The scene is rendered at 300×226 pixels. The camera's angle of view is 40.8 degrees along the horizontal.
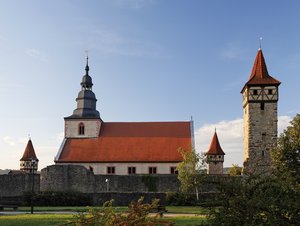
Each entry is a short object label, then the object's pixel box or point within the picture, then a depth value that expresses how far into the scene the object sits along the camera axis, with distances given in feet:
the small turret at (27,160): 168.32
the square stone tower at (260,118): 123.44
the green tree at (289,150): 89.35
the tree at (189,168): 110.52
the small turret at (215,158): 142.31
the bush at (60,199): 105.93
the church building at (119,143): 137.18
